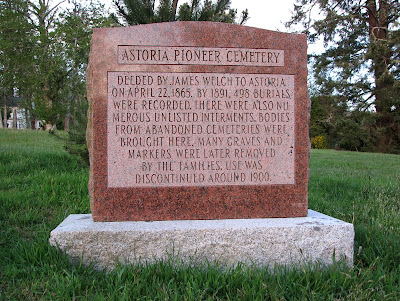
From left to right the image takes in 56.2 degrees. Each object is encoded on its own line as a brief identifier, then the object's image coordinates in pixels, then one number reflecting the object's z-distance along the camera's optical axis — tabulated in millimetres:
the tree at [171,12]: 5129
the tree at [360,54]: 16312
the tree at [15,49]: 18984
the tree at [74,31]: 19047
